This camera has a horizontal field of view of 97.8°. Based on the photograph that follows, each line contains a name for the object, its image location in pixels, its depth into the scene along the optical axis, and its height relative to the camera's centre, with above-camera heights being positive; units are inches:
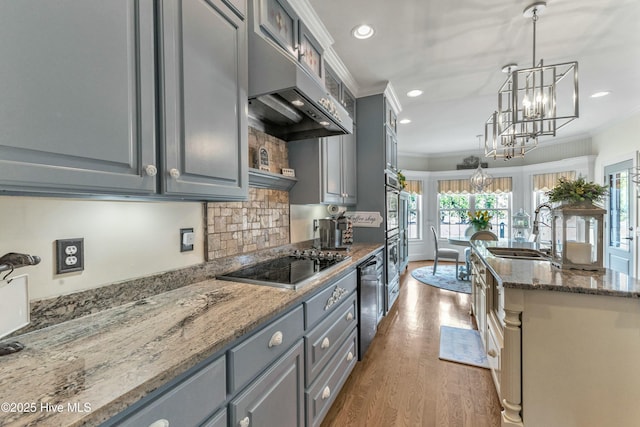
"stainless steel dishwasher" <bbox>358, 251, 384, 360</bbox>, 88.4 -31.0
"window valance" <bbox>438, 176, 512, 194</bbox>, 249.1 +21.9
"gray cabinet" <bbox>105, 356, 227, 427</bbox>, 25.6 -19.9
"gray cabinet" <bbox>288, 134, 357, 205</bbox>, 94.3 +14.0
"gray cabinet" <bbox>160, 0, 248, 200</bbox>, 40.2 +18.2
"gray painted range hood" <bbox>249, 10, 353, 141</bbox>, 56.0 +26.2
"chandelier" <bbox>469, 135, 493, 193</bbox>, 198.1 +20.8
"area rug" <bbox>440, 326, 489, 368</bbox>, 94.7 -50.8
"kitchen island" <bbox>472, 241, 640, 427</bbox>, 54.5 -28.9
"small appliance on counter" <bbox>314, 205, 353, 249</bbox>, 109.2 -8.6
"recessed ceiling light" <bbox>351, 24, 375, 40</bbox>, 85.6 +56.2
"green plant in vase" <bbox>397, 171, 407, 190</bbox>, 169.2 +18.9
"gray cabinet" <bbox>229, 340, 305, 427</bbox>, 38.4 -29.1
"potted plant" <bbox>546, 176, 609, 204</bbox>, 63.4 +3.9
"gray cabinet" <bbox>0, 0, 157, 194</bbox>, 25.9 +12.5
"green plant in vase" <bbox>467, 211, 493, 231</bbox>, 179.0 -7.6
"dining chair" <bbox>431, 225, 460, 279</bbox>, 201.2 -32.2
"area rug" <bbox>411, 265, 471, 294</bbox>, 177.0 -49.0
